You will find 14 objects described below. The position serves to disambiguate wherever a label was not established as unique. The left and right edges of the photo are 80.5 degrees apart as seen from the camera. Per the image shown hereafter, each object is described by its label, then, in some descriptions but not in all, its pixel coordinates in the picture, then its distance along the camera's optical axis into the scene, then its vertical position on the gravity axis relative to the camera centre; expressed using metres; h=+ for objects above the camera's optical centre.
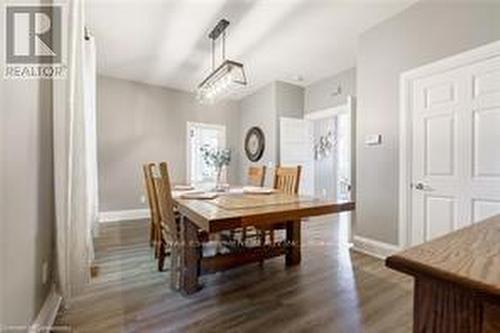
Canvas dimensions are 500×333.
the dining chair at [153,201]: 2.97 -0.39
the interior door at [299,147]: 5.75 +0.33
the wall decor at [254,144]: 6.10 +0.43
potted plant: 3.59 +0.06
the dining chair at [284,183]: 3.09 -0.23
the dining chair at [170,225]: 2.30 -0.52
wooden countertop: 0.47 -0.18
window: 6.23 +0.44
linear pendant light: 3.10 +1.00
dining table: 1.75 -0.34
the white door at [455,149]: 2.54 +0.14
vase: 3.35 -0.28
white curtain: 1.88 -0.05
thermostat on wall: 3.43 +0.28
